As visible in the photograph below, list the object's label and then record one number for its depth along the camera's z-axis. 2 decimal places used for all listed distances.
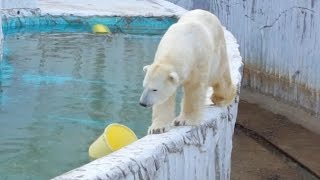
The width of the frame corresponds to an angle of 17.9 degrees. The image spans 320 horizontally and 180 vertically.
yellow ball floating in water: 17.58
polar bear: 5.63
